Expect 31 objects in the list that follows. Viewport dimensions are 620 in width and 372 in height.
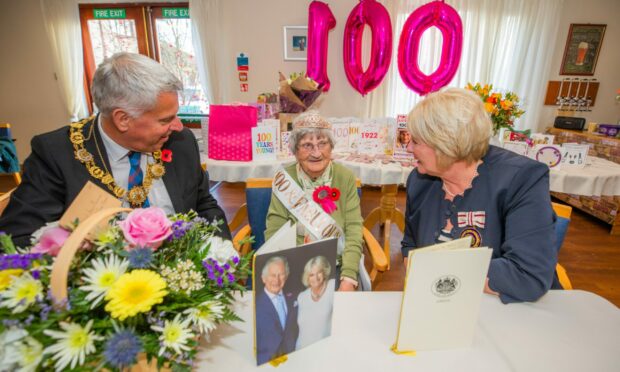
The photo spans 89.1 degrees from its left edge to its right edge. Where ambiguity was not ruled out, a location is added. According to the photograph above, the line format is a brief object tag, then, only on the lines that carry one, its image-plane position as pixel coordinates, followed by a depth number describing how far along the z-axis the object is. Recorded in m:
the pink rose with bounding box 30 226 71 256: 0.58
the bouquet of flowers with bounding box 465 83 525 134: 2.49
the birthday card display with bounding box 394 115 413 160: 2.65
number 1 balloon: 4.08
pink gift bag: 2.38
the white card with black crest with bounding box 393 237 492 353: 0.70
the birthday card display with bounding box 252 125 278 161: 2.48
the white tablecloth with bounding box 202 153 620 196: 2.35
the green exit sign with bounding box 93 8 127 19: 4.96
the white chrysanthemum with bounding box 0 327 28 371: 0.47
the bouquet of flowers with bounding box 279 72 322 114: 2.58
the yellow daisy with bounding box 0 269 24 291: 0.52
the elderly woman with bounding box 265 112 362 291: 1.58
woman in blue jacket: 0.95
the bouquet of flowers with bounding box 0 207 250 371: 0.49
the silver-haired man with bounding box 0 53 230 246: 1.05
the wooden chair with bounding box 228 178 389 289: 1.69
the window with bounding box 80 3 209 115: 4.93
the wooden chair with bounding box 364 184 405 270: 2.89
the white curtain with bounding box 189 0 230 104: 4.59
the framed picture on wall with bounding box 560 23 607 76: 4.27
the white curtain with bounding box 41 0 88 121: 4.92
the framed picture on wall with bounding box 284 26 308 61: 4.52
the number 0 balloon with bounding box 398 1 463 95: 3.63
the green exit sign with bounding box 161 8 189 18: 4.86
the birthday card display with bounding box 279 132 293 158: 2.65
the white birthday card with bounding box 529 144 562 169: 2.45
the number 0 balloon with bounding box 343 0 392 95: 3.81
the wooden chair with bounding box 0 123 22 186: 3.05
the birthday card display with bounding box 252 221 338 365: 0.67
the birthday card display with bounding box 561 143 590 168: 2.45
